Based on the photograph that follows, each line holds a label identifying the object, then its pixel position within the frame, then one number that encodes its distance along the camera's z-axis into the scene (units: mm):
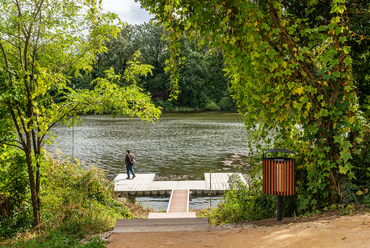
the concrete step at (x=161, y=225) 4547
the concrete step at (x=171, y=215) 7805
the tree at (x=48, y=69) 5510
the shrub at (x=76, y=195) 5562
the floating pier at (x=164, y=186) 12289
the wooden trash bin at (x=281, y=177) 4324
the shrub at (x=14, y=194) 6066
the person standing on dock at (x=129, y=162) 13624
